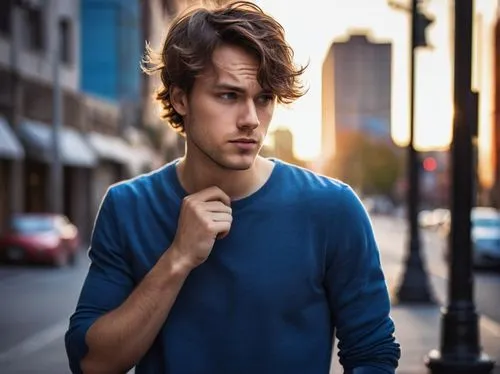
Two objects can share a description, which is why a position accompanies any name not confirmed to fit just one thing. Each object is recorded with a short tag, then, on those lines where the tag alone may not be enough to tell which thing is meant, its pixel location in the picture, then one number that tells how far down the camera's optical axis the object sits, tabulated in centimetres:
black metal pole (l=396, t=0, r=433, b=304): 1653
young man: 232
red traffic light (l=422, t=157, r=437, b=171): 2387
